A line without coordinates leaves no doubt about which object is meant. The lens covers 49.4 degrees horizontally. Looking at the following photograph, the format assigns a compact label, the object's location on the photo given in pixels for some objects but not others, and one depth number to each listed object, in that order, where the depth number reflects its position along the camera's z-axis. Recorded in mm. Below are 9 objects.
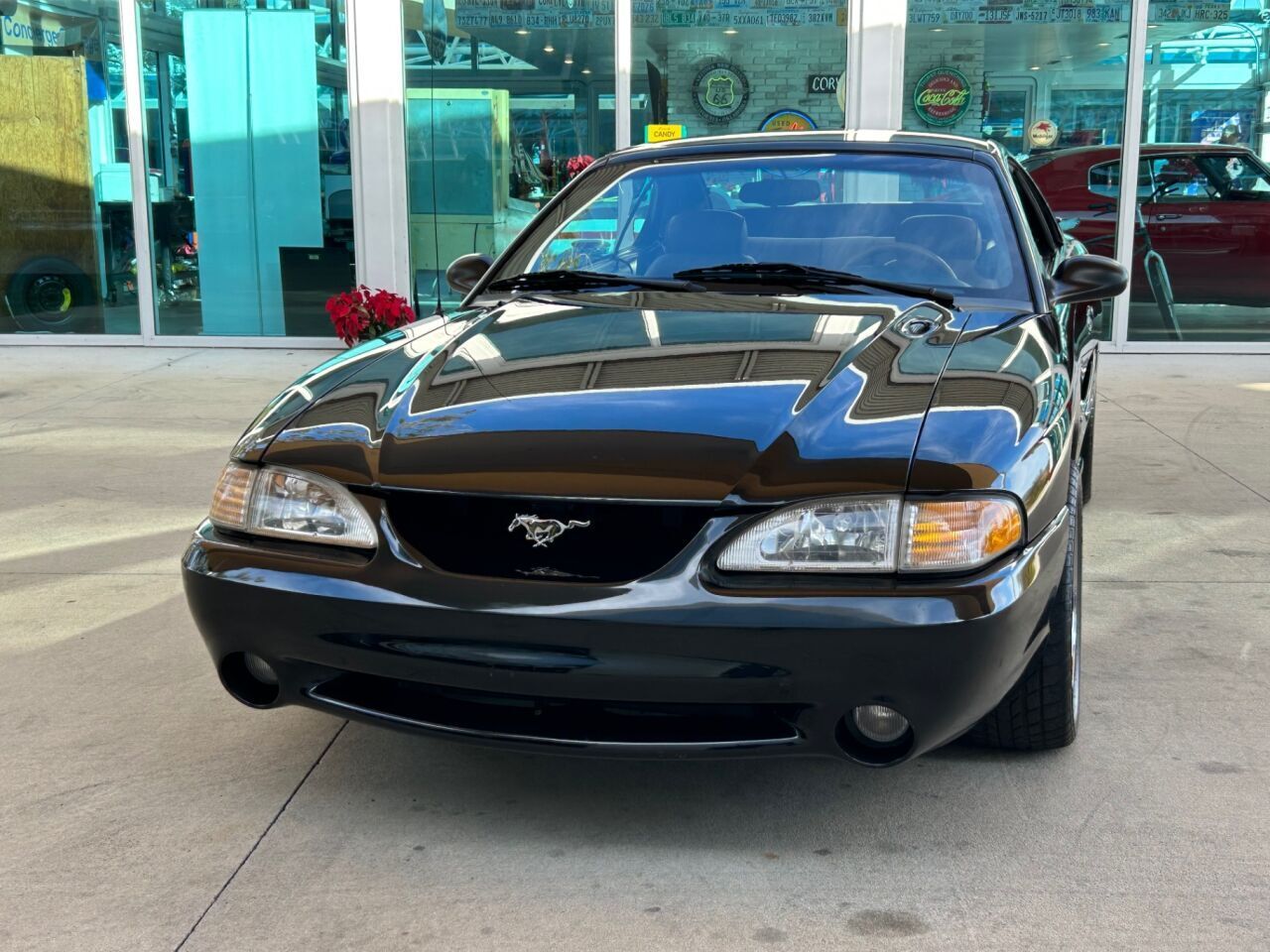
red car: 10039
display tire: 11125
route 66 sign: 10422
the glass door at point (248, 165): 10570
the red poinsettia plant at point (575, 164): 10430
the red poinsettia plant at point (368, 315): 9070
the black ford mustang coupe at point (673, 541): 2391
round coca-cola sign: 10195
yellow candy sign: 10461
